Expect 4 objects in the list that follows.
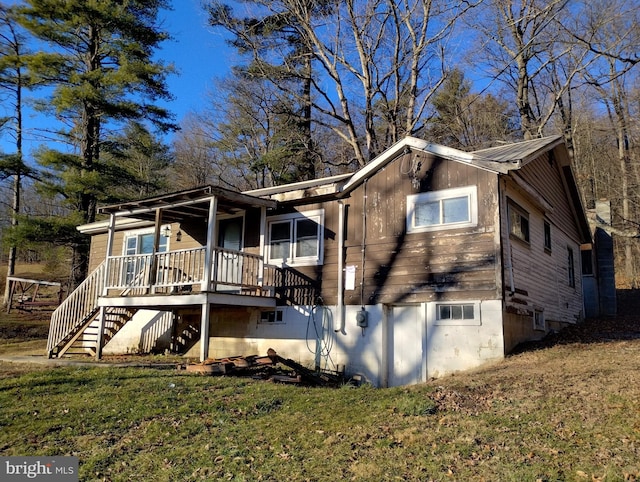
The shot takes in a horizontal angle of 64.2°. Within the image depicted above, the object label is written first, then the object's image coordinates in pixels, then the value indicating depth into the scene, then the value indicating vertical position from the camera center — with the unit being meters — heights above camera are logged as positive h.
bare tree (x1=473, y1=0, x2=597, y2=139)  21.17 +11.83
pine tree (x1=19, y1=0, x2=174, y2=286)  20.94 +9.78
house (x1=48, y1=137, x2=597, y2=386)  11.02 +1.14
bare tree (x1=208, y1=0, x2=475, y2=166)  22.09 +11.47
